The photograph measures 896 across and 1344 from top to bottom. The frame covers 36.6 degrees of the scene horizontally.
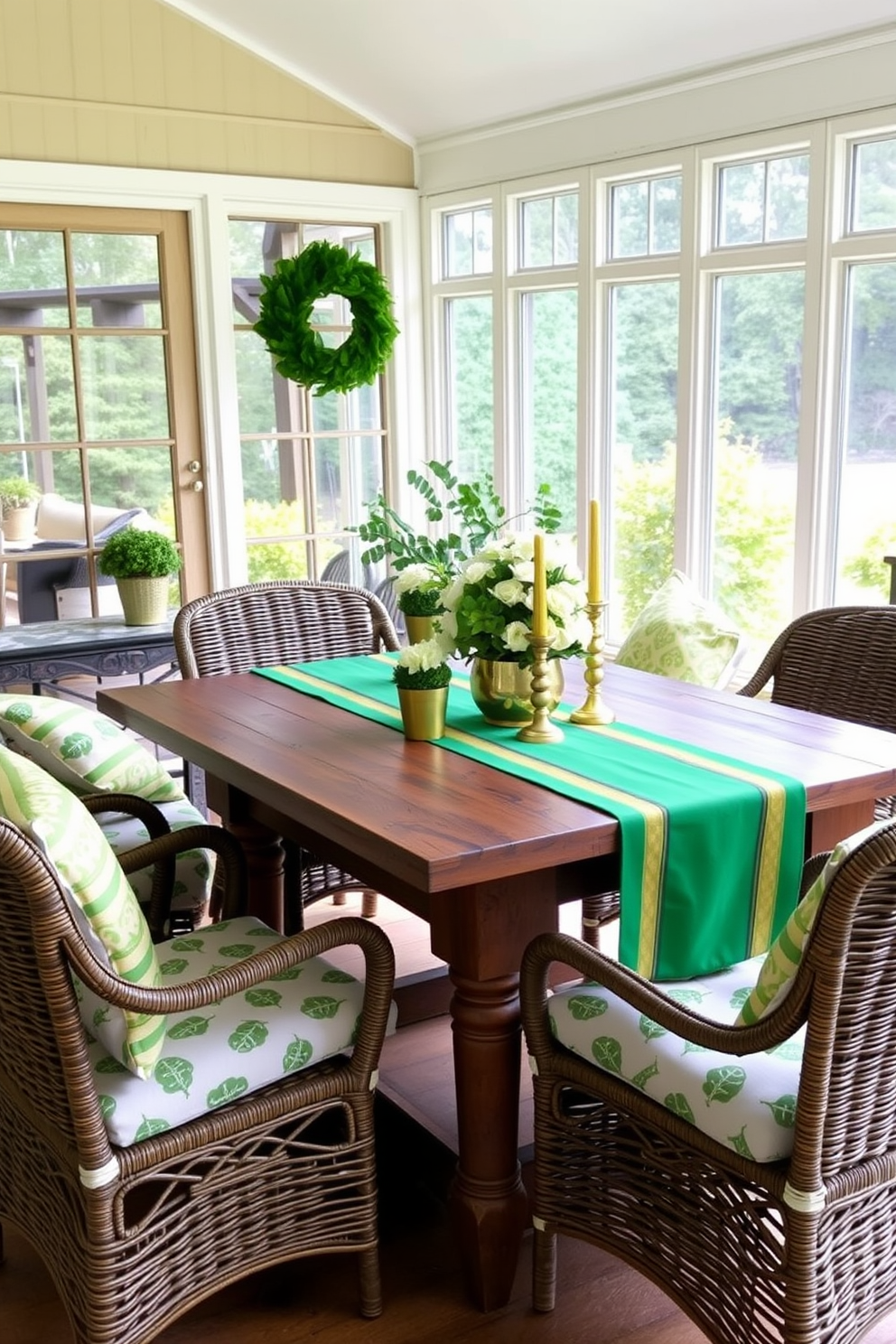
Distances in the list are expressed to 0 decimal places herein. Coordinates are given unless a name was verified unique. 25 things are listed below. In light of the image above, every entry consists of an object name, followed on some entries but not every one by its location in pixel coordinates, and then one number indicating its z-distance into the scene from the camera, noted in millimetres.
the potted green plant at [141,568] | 4375
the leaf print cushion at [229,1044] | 1877
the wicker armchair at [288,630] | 3441
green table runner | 2062
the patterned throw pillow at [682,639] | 3256
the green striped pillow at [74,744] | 2785
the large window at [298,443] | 5629
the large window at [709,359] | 4172
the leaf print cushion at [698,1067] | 1733
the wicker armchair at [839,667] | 3039
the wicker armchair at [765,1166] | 1604
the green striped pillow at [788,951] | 1557
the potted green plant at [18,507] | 5152
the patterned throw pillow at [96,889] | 1756
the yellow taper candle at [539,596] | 2363
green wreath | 3887
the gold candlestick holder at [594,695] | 2582
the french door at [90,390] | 5129
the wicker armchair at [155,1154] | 1771
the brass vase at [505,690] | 2561
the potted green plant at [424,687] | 2488
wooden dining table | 2002
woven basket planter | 4445
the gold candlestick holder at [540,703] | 2436
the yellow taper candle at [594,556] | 2449
